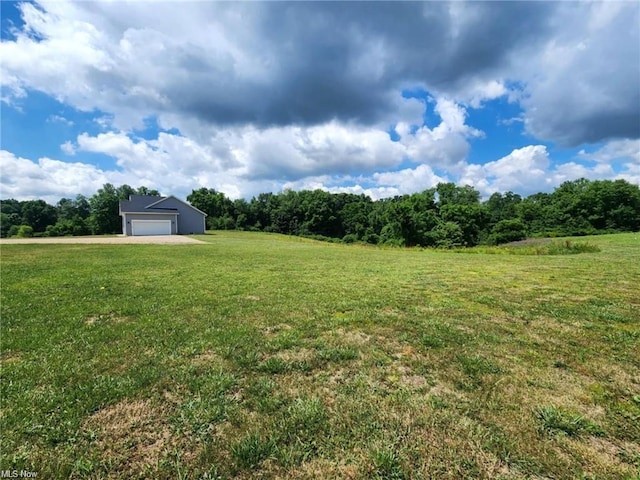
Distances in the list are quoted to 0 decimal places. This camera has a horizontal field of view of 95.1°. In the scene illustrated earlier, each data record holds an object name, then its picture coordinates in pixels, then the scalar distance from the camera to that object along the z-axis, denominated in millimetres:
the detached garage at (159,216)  37375
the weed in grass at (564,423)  2385
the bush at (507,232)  46844
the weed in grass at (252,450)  2104
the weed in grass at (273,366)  3365
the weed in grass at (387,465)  1990
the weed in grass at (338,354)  3632
